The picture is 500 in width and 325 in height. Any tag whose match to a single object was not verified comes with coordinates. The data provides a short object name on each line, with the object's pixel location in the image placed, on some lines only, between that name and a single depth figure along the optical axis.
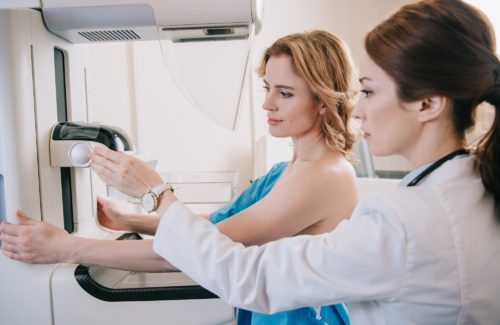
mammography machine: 0.82
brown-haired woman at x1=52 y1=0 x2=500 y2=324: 0.54
